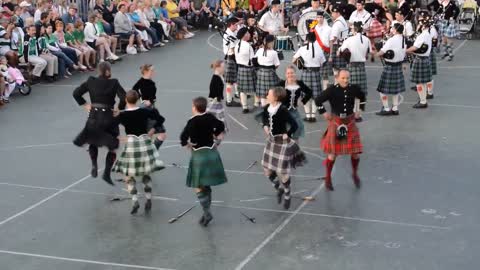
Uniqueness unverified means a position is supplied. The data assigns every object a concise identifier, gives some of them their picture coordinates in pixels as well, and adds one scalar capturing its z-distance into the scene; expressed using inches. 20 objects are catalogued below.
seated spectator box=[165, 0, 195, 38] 1011.9
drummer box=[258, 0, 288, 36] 721.0
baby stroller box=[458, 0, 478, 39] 978.7
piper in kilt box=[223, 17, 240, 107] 643.5
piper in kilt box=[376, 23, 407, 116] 594.5
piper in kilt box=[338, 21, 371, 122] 599.8
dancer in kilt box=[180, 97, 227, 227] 375.6
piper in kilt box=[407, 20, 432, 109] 619.2
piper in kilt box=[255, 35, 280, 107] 586.2
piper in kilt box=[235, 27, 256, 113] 613.0
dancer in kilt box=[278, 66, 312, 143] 450.3
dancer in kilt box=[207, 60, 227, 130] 495.8
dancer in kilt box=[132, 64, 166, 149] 461.4
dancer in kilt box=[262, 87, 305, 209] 399.9
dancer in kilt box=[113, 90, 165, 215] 394.0
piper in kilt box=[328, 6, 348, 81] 664.0
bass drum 754.2
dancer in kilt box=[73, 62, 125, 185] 434.0
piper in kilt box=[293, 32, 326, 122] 589.3
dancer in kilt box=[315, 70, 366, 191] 429.7
